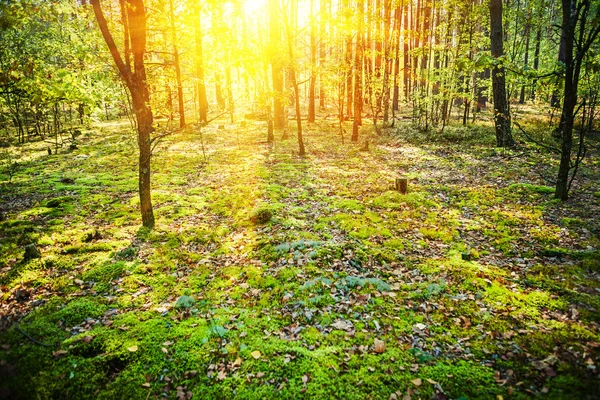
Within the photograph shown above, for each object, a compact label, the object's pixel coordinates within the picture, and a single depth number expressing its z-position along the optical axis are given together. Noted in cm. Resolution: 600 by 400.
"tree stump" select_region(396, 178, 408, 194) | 1065
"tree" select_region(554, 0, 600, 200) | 699
